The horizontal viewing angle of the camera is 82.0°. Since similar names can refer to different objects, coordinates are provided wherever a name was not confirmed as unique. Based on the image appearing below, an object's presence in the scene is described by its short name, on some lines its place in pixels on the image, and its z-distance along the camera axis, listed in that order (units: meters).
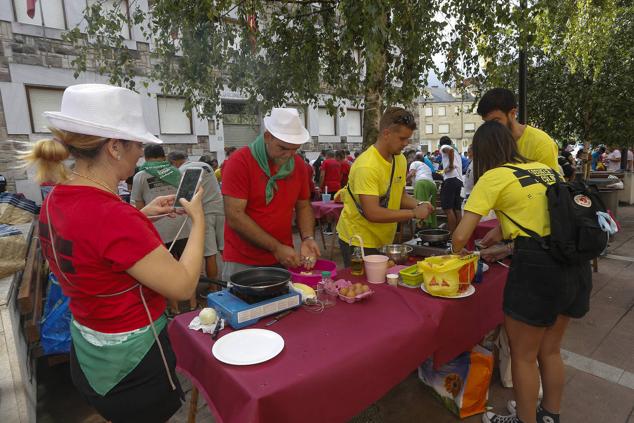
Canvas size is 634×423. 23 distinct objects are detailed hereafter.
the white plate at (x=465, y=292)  2.08
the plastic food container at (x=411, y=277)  2.24
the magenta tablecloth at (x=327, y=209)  6.82
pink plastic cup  2.31
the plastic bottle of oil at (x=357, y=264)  2.43
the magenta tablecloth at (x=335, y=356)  1.36
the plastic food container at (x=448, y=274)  2.04
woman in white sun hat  1.13
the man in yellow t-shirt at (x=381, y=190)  2.73
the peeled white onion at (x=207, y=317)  1.76
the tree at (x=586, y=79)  5.66
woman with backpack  1.88
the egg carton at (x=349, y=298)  2.00
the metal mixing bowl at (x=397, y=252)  2.71
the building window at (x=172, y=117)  11.02
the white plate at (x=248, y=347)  1.48
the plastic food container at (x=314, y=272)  2.23
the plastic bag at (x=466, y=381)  2.39
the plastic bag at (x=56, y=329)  2.83
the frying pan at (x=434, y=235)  2.88
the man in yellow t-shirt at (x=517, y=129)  2.71
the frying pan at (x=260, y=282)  1.78
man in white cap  2.37
